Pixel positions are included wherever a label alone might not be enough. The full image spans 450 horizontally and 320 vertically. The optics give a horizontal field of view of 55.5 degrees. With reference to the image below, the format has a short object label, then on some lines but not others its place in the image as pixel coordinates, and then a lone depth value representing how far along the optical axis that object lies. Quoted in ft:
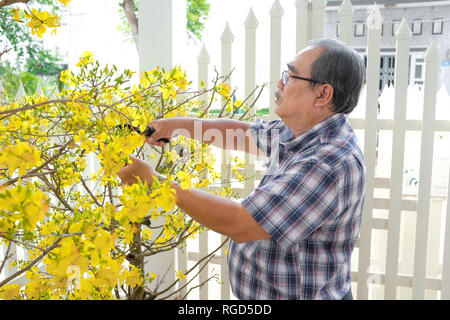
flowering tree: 2.28
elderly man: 3.83
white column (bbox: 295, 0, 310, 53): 6.68
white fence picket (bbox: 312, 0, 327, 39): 6.62
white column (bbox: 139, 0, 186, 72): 6.75
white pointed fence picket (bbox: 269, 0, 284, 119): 6.84
